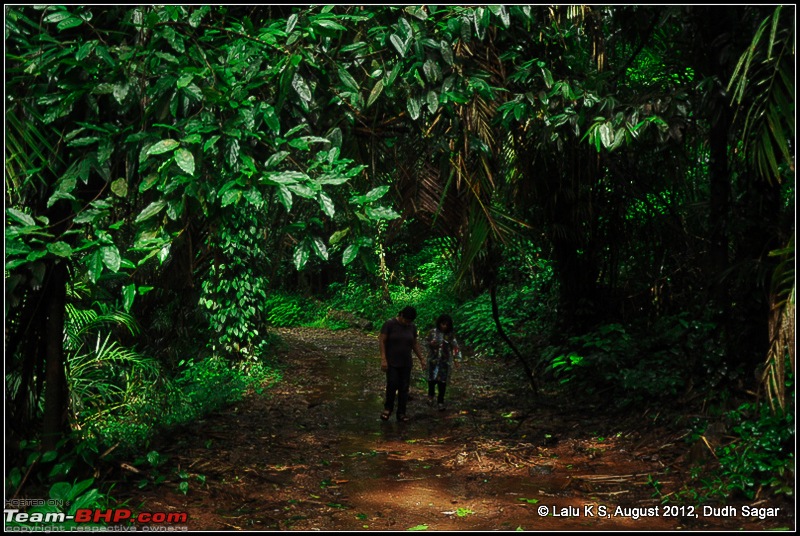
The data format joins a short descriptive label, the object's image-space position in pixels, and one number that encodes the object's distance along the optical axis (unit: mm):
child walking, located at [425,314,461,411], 10383
